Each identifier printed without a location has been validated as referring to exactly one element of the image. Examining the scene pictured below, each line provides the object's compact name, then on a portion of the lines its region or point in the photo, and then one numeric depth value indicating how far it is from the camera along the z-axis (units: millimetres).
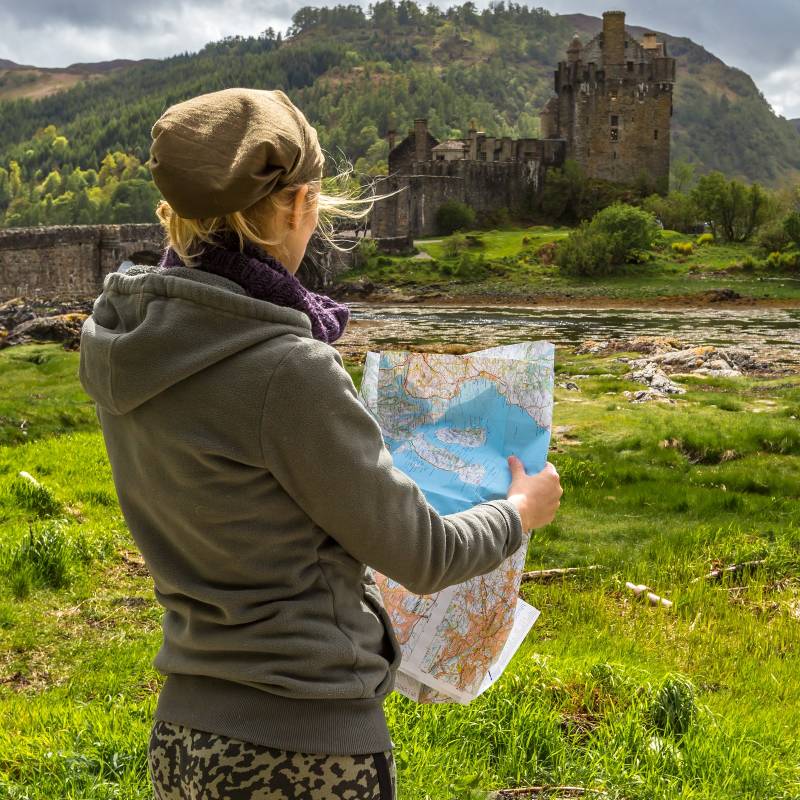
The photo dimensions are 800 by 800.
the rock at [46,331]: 19375
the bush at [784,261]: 40219
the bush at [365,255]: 44094
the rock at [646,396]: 12818
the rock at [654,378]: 13766
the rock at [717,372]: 15820
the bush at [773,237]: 42250
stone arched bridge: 37906
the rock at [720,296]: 34938
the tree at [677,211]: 49938
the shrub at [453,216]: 53031
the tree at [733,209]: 47531
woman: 1453
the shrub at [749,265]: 40562
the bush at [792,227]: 41562
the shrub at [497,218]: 54631
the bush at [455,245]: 45994
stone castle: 58094
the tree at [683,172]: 63062
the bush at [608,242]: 40875
